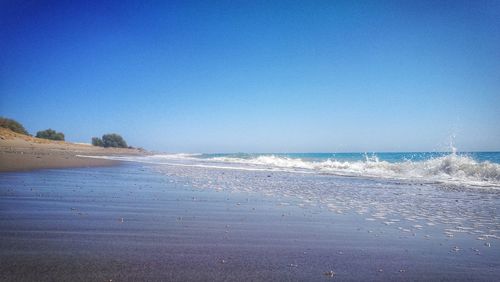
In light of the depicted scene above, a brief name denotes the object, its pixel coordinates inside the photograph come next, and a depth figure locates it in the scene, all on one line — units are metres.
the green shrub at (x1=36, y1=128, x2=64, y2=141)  52.00
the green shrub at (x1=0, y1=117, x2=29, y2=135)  40.38
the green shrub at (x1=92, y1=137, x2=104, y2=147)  62.77
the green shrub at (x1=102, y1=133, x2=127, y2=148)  63.79
